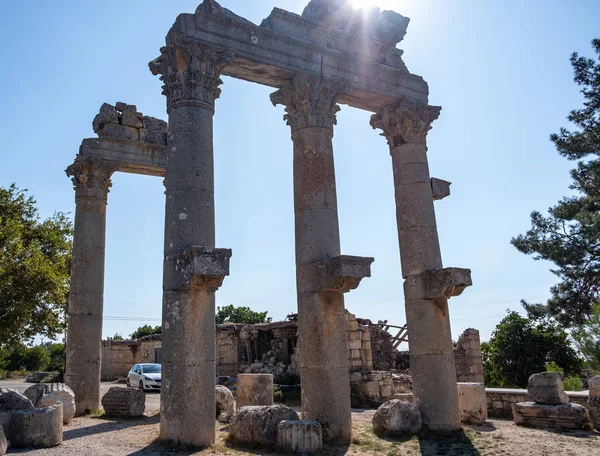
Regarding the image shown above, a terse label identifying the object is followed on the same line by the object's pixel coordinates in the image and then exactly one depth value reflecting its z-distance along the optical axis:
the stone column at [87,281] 13.74
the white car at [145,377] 21.14
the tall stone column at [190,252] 8.41
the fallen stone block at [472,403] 11.53
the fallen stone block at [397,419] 9.88
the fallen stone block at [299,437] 8.05
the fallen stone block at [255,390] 12.68
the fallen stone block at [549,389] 10.77
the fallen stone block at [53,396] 11.20
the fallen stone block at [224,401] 12.82
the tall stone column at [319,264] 9.53
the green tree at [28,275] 16.44
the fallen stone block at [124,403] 12.67
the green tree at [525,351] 22.34
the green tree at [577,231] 18.05
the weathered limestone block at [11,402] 8.58
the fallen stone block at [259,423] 8.51
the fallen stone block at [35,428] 8.36
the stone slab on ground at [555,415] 10.30
